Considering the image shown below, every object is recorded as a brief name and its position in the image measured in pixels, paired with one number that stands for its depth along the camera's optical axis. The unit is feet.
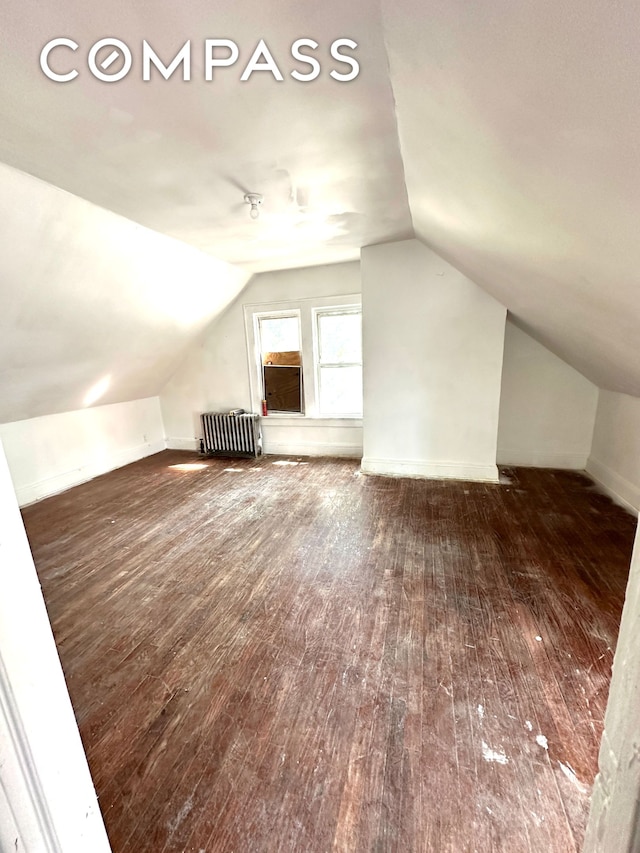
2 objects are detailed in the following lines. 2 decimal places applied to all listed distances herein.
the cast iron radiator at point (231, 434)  15.81
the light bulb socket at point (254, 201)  7.46
